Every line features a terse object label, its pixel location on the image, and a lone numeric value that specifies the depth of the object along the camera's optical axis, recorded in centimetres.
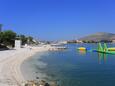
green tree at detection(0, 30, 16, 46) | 3816
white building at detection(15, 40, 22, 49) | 4218
